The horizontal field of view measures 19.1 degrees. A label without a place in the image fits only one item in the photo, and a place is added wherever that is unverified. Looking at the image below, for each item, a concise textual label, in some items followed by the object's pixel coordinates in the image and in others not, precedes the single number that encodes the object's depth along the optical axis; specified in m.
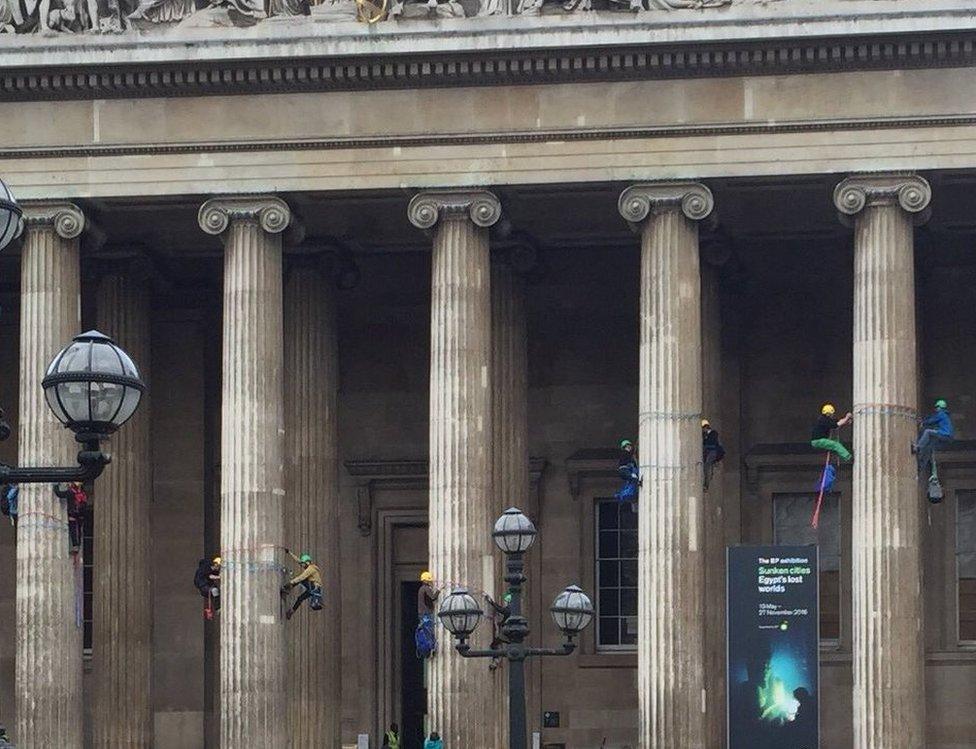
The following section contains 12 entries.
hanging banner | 47.59
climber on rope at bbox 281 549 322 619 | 50.22
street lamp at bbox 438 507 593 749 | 36.41
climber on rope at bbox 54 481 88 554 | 49.38
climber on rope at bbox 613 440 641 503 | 49.62
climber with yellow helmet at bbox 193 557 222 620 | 51.97
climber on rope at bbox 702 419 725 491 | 50.47
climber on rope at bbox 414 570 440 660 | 49.00
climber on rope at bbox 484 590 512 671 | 48.41
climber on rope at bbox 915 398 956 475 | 48.47
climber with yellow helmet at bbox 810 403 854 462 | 49.59
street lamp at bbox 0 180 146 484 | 23.80
